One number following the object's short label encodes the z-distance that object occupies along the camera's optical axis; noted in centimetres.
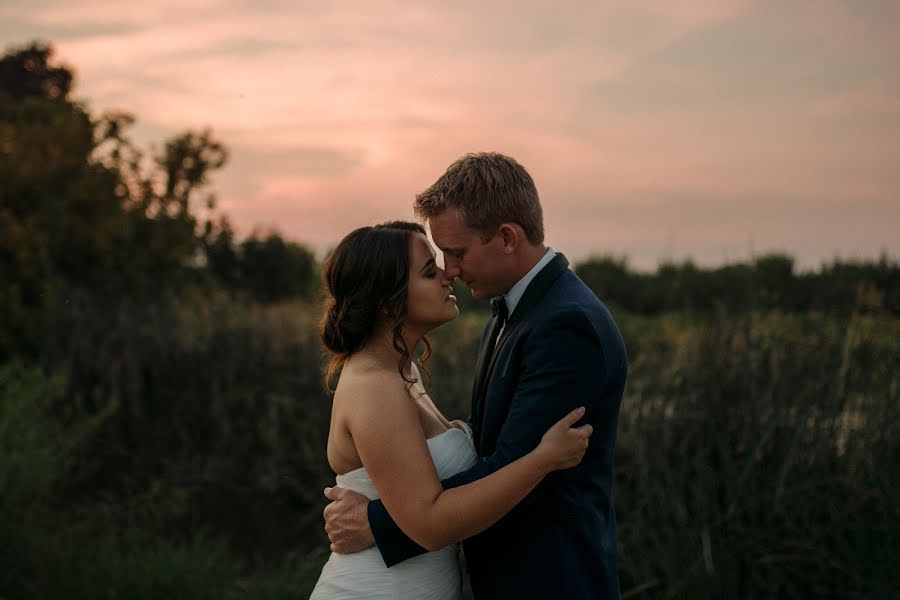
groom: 285
